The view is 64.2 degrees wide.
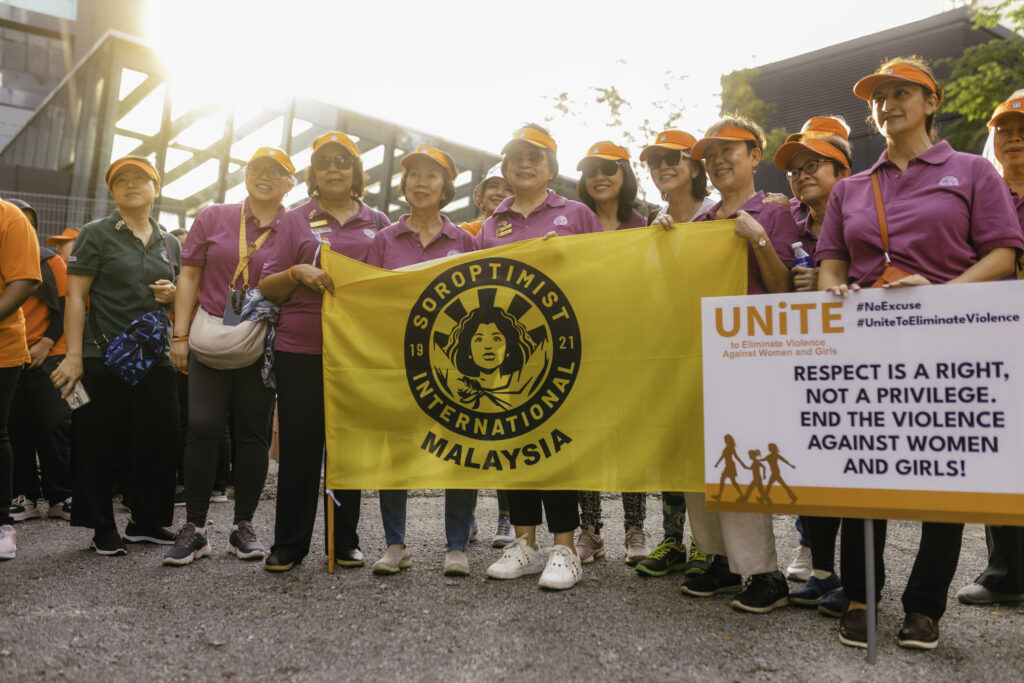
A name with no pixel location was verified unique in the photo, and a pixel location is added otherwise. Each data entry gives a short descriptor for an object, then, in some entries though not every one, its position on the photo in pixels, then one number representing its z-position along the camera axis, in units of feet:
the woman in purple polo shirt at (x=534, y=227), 12.93
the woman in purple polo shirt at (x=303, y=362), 13.62
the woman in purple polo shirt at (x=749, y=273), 11.41
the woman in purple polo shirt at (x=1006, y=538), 12.10
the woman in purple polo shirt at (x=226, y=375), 14.42
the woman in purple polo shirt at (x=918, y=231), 9.81
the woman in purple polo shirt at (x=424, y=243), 13.57
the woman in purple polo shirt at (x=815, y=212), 11.59
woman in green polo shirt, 14.94
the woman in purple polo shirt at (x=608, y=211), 14.69
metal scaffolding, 48.32
